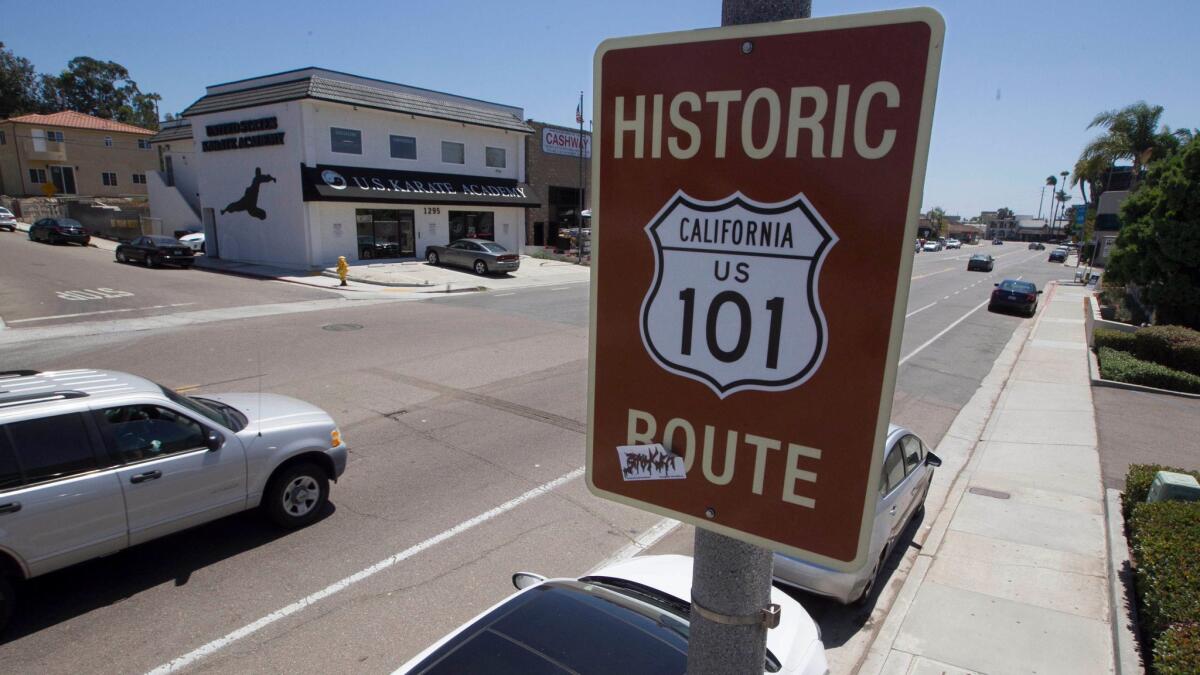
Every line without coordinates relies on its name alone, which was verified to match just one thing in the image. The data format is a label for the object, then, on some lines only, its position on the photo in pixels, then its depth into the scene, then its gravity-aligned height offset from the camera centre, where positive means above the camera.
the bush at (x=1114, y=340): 15.41 -2.68
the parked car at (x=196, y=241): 33.78 -2.01
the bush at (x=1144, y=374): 12.98 -2.94
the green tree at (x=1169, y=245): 14.81 -0.36
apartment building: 52.53 +3.47
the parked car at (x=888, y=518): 5.28 -2.71
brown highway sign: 1.28 -0.10
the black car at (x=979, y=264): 47.47 -2.84
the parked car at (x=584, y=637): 2.95 -2.02
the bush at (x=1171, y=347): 13.62 -2.48
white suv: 4.87 -2.20
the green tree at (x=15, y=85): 74.75 +12.81
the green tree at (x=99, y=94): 86.25 +14.25
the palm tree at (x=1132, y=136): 41.12 +5.82
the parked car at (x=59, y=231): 35.88 -1.84
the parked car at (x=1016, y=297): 25.48 -2.78
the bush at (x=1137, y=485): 7.03 -2.75
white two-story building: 27.52 +1.72
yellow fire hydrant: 25.19 -2.36
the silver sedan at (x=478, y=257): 29.36 -2.11
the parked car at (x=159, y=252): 28.20 -2.18
